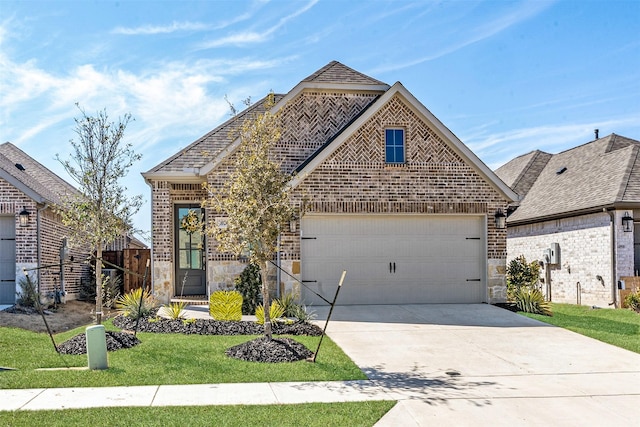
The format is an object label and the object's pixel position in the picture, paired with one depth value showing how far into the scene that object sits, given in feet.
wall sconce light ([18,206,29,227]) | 50.08
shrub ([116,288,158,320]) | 39.36
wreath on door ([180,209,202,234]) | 30.60
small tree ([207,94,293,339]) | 28.76
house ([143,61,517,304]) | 46.21
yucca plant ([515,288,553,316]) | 45.98
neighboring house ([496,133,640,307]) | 53.11
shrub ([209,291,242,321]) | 38.96
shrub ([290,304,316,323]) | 38.24
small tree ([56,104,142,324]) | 32.35
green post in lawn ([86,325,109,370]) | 25.45
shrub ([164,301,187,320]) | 38.45
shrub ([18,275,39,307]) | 48.85
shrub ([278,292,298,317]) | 41.16
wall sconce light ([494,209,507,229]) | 48.06
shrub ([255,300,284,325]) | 36.78
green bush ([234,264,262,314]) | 43.40
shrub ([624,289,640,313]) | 50.49
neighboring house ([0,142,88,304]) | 50.29
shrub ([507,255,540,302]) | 50.49
